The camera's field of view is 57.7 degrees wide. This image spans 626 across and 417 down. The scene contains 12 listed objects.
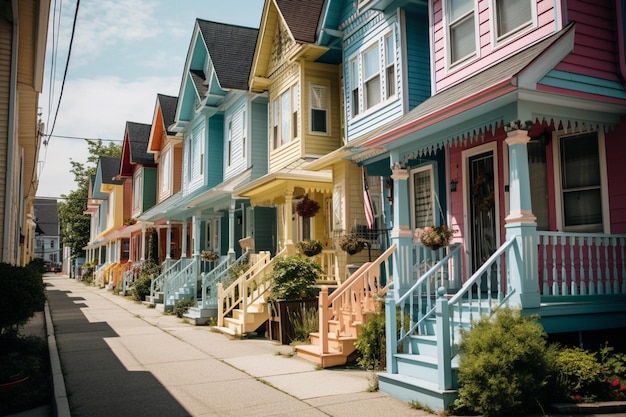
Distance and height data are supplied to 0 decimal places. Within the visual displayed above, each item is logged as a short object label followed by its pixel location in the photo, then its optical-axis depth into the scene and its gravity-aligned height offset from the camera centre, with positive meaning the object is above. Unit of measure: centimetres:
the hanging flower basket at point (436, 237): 973 +31
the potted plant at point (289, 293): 1299 -83
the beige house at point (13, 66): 1138 +453
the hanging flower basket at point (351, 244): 1247 +27
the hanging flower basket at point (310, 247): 1414 +24
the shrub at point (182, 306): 1880 -158
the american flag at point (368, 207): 1238 +109
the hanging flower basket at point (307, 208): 1482 +129
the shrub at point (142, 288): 2577 -130
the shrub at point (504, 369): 637 -131
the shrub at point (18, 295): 970 -58
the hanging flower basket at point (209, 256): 2014 +9
